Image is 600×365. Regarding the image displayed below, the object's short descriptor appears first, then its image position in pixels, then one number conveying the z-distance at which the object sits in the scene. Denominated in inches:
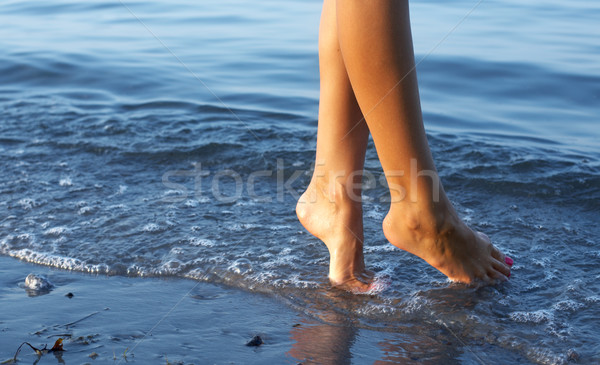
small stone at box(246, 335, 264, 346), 70.8
